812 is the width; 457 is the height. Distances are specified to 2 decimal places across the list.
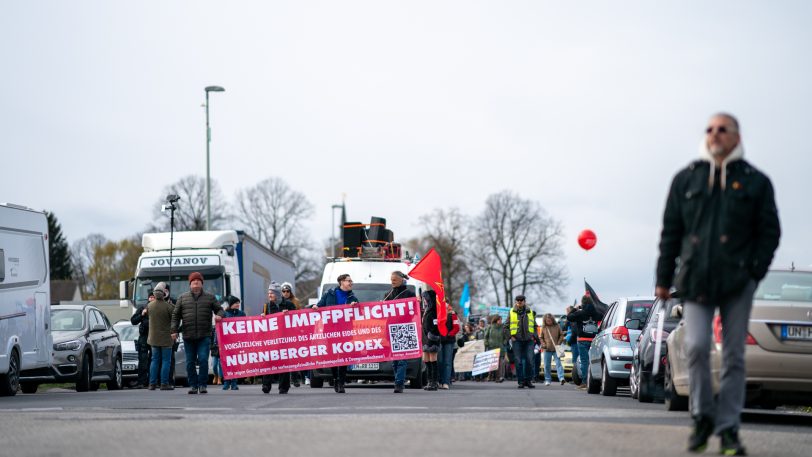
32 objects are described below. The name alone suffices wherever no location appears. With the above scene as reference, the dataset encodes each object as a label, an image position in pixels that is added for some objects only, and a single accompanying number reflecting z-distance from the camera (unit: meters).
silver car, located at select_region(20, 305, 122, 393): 25.08
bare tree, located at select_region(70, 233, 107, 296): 132.25
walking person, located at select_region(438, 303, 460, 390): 26.09
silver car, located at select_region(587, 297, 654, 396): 20.45
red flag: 25.05
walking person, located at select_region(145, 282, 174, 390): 23.45
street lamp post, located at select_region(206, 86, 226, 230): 46.00
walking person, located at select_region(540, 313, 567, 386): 30.58
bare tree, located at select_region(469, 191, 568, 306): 94.69
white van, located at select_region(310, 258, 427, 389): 24.89
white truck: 32.94
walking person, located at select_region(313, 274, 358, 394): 22.56
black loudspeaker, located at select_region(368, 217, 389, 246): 28.47
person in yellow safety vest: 26.47
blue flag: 54.72
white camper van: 21.00
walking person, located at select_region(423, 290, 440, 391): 24.00
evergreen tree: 115.50
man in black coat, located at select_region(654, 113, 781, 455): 8.52
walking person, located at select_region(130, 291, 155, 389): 26.11
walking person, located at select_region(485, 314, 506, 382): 36.81
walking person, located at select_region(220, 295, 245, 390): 24.61
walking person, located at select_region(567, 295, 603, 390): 27.45
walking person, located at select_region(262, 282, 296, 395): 23.27
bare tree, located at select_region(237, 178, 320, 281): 100.69
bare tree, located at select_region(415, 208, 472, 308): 98.50
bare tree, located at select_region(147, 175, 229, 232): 95.81
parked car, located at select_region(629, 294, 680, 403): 16.69
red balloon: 36.08
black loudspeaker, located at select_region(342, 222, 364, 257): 28.62
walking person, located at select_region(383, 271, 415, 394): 21.83
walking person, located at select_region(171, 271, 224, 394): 21.19
